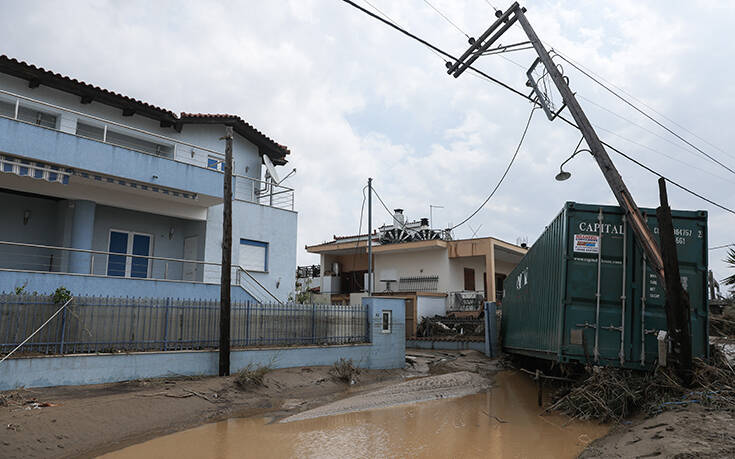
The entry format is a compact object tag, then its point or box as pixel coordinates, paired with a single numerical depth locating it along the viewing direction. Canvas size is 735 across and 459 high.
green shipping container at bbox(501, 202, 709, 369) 8.49
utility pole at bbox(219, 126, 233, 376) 11.87
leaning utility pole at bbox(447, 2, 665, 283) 8.48
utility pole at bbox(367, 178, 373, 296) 22.07
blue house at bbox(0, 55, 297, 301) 13.23
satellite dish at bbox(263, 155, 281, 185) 19.33
